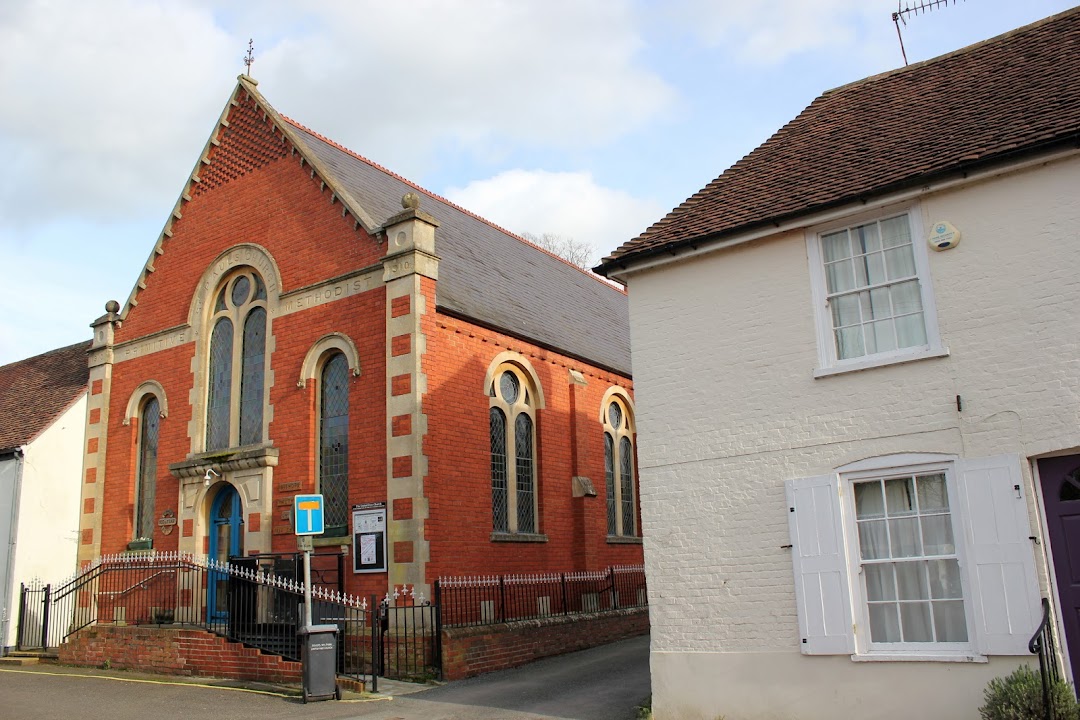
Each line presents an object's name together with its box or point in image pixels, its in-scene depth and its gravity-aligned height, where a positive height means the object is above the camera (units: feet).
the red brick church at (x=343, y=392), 53.67 +12.27
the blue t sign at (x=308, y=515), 42.14 +2.93
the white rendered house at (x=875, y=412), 29.73 +5.09
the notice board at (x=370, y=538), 51.44 +2.15
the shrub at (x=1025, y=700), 26.07 -4.21
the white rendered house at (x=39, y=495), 66.80 +6.97
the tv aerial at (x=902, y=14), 46.17 +27.53
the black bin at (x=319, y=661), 41.73 -3.68
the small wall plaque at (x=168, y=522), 63.36 +4.27
